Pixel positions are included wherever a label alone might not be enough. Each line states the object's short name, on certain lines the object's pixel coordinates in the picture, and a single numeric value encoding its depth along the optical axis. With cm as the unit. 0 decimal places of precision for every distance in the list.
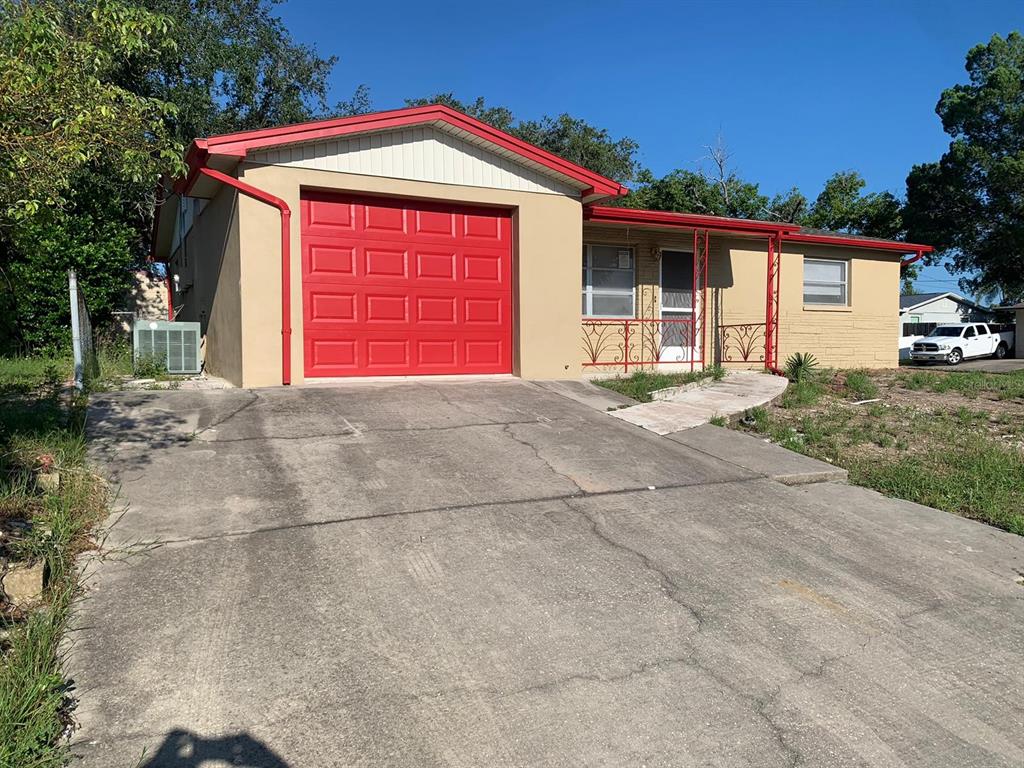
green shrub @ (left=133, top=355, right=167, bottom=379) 965
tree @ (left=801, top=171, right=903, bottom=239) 3375
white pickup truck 2722
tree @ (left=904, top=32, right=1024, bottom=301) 3238
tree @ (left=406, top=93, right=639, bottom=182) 3459
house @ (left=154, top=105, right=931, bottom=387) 877
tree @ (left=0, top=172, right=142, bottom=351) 1443
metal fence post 796
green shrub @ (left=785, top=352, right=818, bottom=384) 1154
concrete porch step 652
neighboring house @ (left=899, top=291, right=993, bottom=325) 4527
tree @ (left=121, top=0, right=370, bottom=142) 2209
